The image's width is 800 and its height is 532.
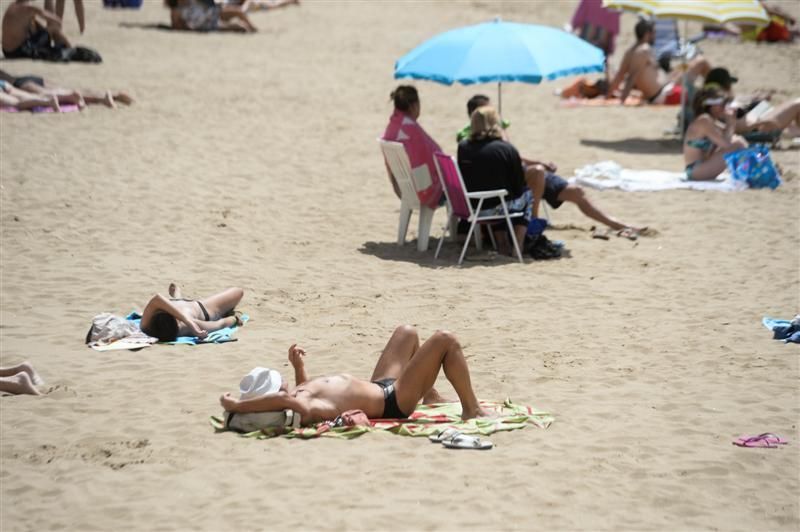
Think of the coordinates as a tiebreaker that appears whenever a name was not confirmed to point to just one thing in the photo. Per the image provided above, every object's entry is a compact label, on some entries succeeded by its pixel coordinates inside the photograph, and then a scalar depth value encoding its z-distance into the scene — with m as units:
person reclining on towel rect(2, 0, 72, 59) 32.44
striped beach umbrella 25.05
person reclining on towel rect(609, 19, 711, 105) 31.41
